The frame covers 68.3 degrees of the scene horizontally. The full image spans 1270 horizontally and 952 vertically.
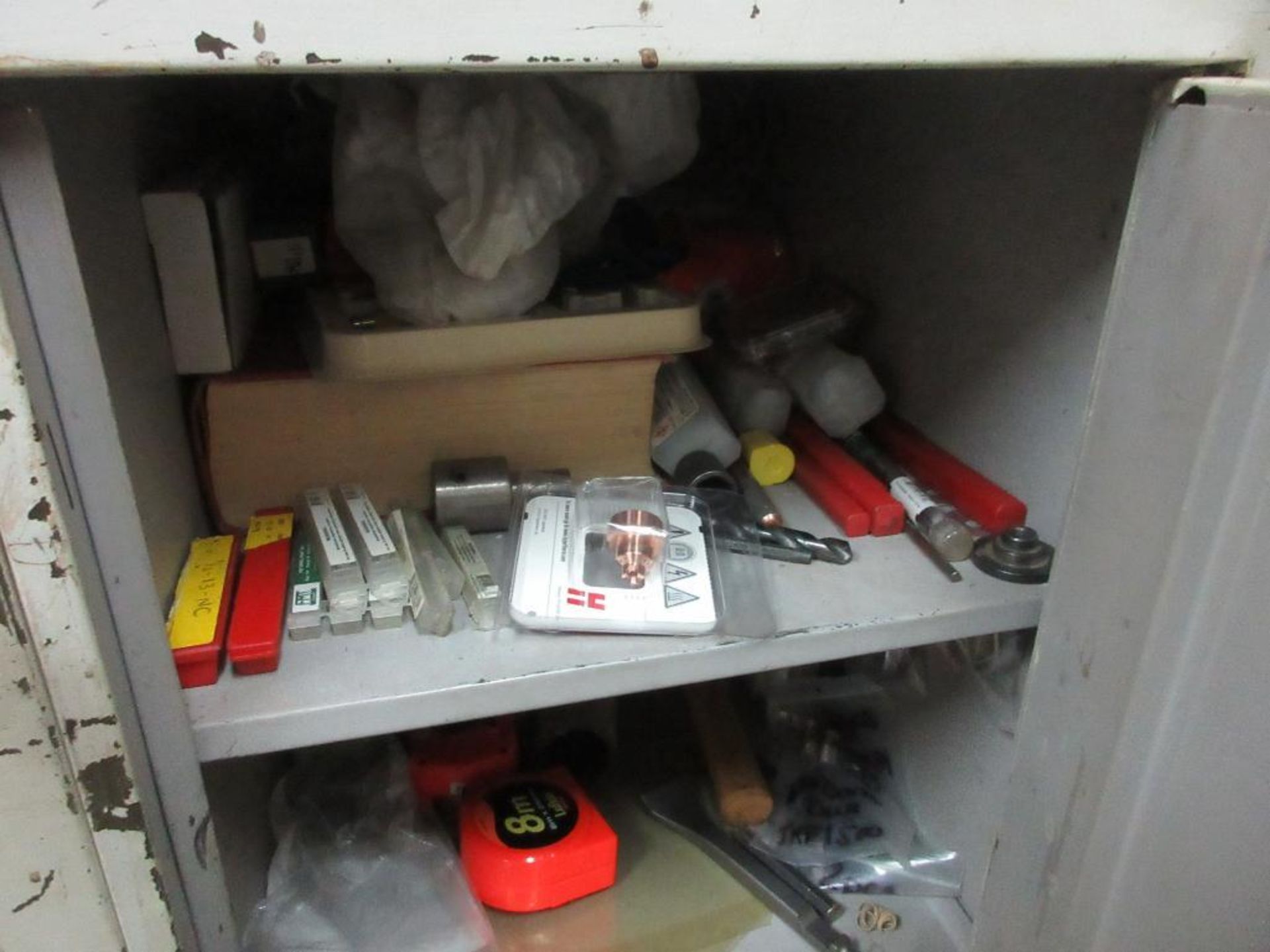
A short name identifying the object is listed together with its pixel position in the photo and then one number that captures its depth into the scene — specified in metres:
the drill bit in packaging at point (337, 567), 0.46
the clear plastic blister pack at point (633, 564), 0.45
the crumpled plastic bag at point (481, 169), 0.48
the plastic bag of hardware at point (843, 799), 0.70
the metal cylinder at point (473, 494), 0.54
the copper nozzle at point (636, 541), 0.49
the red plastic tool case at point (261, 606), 0.42
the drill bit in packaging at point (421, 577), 0.45
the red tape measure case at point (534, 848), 0.64
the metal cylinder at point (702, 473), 0.59
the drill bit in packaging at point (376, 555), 0.46
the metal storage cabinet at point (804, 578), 0.29
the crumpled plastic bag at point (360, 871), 0.60
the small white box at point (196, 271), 0.48
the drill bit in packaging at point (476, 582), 0.46
